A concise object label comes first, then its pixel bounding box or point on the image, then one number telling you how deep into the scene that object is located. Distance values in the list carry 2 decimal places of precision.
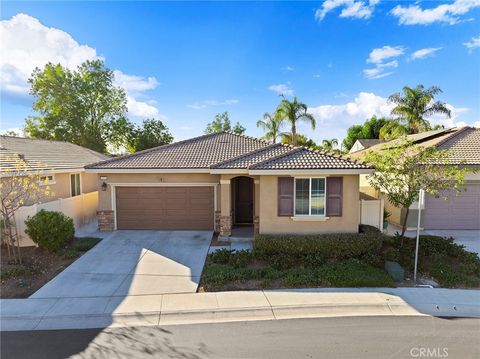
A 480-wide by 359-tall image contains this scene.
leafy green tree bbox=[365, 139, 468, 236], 9.46
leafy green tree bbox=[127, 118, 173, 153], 35.81
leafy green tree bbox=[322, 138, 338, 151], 49.80
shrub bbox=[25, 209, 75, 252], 10.09
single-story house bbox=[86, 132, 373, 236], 10.55
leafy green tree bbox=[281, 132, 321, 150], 31.28
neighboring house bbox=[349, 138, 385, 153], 36.63
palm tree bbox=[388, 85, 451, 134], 27.16
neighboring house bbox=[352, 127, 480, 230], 13.25
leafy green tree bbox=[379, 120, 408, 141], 27.02
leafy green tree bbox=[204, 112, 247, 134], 46.16
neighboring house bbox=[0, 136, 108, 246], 11.48
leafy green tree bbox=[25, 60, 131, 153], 34.72
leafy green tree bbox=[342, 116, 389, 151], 44.59
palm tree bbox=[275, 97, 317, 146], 28.45
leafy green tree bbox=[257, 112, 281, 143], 31.11
